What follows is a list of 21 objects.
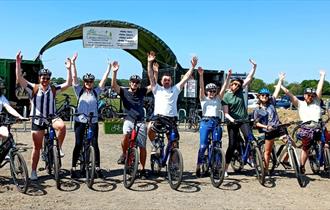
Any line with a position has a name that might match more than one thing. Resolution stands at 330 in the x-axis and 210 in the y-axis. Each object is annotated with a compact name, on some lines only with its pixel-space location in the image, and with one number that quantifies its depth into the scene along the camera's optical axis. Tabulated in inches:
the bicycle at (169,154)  265.0
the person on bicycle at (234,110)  299.7
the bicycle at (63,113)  288.8
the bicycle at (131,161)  260.4
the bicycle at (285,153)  276.1
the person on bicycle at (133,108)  285.8
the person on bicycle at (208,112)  292.4
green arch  820.6
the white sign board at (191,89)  753.0
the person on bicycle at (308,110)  311.1
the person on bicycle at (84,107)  282.0
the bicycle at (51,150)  256.0
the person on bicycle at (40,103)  269.6
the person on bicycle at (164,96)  281.6
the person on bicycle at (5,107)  257.4
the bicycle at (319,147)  309.3
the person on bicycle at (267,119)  297.6
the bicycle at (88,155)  259.8
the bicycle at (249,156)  281.1
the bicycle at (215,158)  271.1
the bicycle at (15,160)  245.4
